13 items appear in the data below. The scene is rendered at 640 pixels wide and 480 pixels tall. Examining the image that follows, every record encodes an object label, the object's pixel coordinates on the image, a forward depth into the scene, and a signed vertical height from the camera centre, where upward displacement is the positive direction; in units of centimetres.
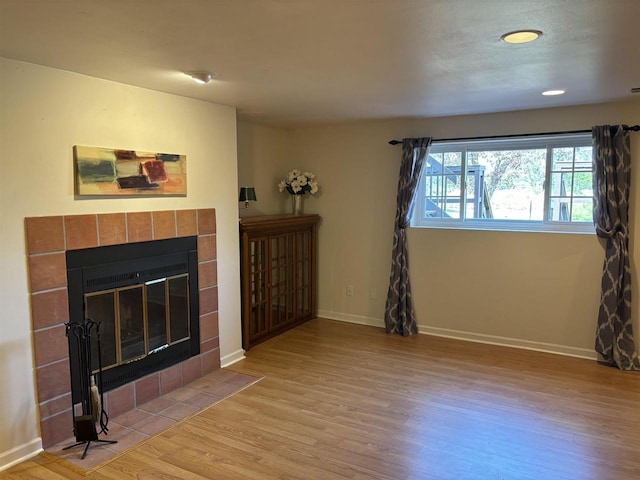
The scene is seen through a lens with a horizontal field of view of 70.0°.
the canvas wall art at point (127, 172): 272 +21
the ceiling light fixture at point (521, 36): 198 +72
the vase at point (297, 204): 512 -3
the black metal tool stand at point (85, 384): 252 -103
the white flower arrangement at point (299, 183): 504 +20
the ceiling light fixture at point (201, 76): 266 +74
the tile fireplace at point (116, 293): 256 -59
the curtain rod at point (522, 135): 363 +57
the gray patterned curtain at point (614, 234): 368 -29
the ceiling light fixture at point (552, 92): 325 +76
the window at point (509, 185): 400 +13
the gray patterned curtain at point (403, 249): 447 -49
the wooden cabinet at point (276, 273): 417 -73
